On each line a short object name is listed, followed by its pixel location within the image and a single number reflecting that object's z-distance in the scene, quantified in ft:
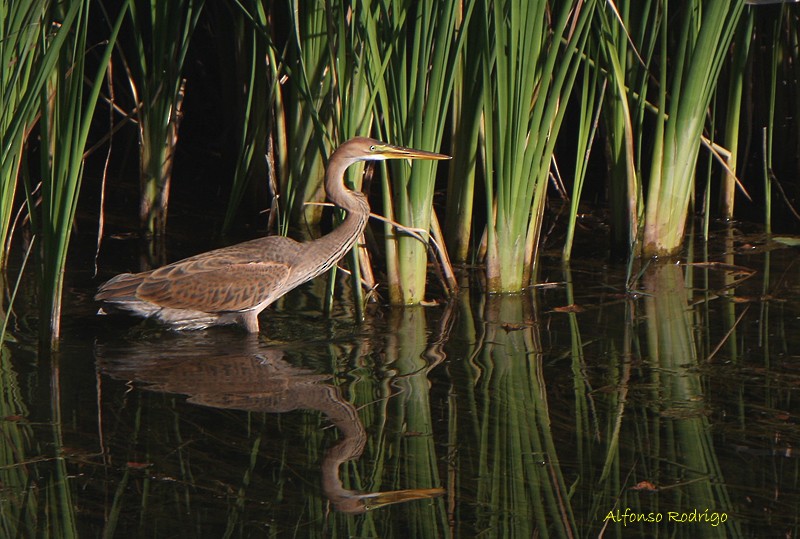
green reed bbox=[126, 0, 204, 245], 47.85
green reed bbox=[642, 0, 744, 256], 42.91
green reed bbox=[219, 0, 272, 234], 46.42
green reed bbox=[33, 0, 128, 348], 31.22
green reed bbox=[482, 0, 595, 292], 37.73
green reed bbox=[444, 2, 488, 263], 40.45
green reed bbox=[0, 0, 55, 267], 29.86
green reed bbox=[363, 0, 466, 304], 37.01
